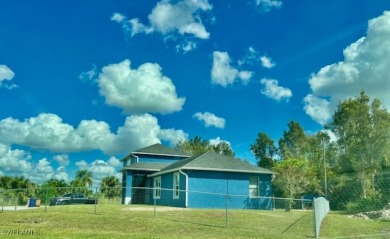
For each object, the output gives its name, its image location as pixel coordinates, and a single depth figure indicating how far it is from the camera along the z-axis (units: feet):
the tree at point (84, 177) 215.10
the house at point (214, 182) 85.76
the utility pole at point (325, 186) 101.96
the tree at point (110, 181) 199.42
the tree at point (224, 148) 240.73
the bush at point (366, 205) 80.79
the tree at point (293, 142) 187.11
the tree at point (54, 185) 124.26
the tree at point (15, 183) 173.78
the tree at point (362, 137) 104.88
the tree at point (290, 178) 98.37
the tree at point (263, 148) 204.64
